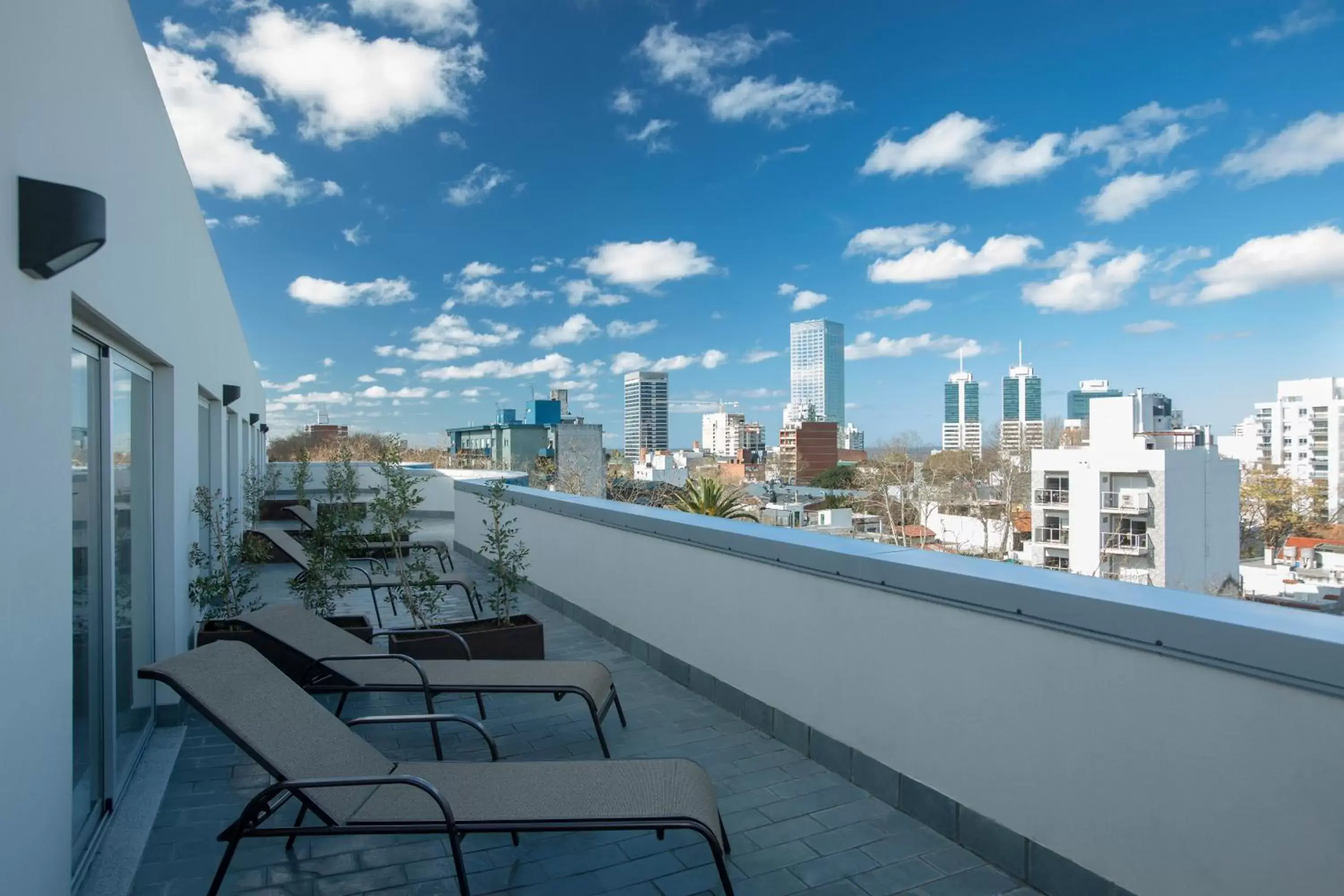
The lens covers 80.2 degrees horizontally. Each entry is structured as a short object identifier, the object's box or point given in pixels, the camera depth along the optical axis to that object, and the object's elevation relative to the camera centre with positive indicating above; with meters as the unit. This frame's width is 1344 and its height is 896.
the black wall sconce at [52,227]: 2.10 +0.61
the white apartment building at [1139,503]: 22.81 -2.27
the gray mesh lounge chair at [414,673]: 3.81 -1.14
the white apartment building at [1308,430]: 37.72 +0.55
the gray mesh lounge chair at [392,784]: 2.36 -1.11
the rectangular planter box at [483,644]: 4.94 -1.24
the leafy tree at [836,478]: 44.17 -2.01
